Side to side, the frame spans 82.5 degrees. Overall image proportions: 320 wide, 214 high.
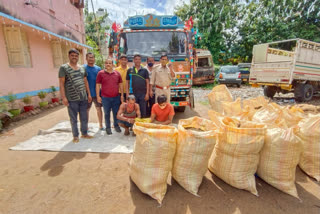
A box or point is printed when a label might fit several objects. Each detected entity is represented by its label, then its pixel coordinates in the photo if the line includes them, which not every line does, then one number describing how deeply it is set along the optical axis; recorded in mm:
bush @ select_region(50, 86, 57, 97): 7289
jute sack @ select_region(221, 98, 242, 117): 3379
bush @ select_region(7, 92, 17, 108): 4969
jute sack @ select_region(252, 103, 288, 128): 2416
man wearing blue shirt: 3613
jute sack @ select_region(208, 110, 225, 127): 2580
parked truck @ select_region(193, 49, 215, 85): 12070
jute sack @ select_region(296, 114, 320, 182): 2268
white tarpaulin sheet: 3182
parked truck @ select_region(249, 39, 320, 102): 6707
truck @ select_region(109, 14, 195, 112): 4520
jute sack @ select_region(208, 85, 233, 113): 4047
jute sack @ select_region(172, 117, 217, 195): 1939
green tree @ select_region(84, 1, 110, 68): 22656
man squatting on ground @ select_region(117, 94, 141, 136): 3457
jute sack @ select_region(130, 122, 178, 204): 1910
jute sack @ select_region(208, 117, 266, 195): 1949
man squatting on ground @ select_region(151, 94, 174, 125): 3194
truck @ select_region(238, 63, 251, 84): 13469
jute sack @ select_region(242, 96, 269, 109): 3673
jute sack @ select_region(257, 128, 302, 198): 1977
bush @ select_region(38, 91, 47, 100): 6332
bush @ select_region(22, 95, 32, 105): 5537
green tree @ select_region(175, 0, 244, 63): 17062
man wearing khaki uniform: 3959
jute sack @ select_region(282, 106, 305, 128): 2707
